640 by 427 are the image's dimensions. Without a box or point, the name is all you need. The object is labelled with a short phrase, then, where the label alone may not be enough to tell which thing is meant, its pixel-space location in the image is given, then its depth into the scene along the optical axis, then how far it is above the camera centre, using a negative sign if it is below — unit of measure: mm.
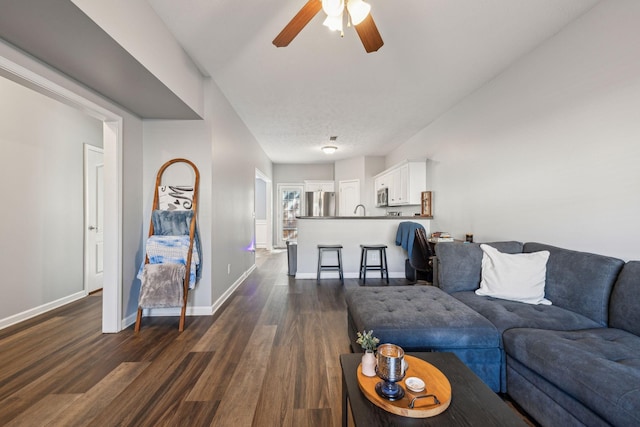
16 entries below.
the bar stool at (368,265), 4148 -821
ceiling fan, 1450 +1170
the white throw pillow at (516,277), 1961 -511
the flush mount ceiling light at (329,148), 5502 +1366
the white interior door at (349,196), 7000 +439
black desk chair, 3273 -547
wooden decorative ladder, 2545 -170
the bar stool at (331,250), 4188 -671
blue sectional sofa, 1104 -697
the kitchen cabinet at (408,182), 4527 +554
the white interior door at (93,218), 3527 -127
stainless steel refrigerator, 7301 +238
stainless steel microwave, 5641 +337
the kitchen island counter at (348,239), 4539 -486
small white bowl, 1019 -701
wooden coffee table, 899 -735
